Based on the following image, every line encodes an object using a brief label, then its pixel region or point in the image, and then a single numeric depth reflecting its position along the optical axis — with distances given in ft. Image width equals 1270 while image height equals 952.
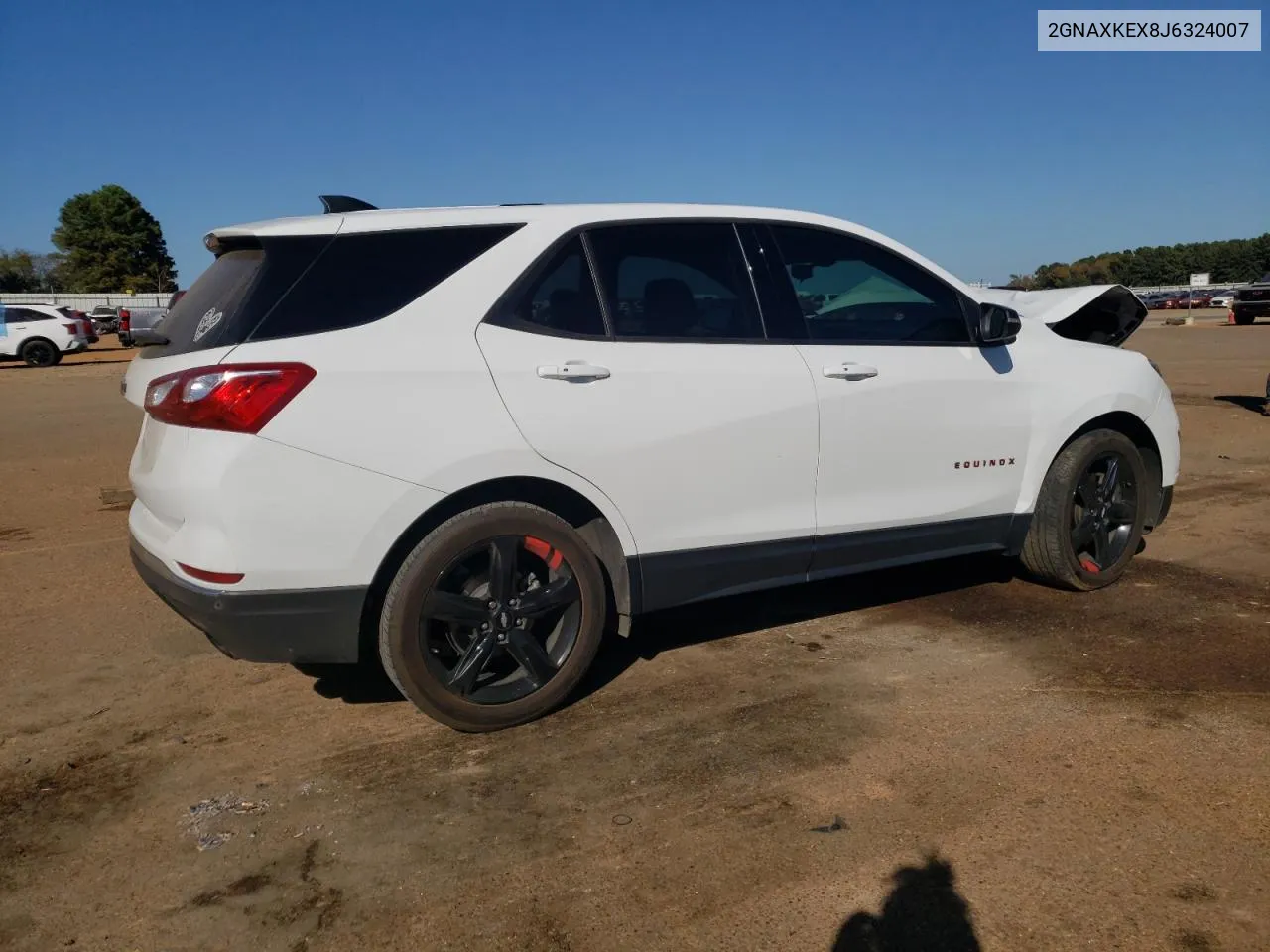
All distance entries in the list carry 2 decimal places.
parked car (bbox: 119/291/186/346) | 109.70
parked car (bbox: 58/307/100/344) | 89.25
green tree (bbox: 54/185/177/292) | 308.60
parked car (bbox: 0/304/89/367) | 85.92
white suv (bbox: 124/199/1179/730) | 10.38
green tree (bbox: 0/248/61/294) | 312.29
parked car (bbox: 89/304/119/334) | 158.61
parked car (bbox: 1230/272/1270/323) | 107.96
